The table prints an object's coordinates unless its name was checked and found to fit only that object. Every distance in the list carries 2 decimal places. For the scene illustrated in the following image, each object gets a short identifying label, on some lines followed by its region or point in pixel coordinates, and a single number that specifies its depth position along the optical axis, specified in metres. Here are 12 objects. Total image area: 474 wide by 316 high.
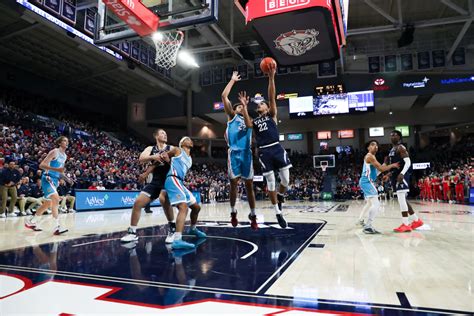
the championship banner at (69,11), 13.46
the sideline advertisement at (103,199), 12.50
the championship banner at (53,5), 12.62
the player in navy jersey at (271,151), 5.11
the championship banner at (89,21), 14.34
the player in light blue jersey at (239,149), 5.11
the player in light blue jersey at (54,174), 5.92
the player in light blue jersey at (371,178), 5.64
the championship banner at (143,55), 18.62
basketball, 4.86
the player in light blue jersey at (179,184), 4.17
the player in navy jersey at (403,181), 5.76
